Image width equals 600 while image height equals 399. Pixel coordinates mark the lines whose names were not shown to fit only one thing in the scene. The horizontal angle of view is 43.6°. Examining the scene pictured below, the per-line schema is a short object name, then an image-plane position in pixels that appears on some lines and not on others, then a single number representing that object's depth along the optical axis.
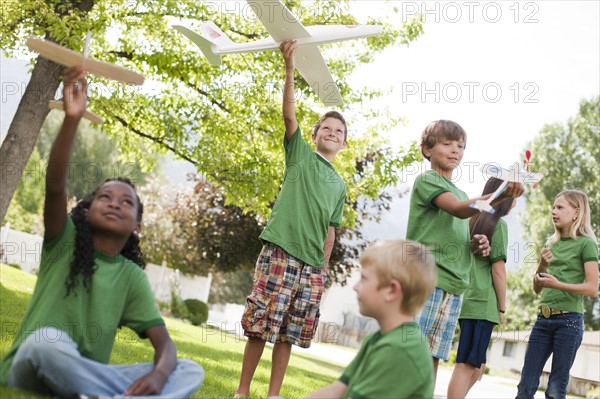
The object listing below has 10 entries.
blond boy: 2.97
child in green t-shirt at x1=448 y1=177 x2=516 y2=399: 5.18
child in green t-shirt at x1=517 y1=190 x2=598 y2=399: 5.68
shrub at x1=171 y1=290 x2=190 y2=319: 23.71
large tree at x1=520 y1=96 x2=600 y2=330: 36.12
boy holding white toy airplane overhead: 4.93
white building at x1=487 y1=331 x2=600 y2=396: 29.31
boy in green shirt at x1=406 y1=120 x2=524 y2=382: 4.58
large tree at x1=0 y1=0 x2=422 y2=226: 10.70
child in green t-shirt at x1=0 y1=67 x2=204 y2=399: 3.11
